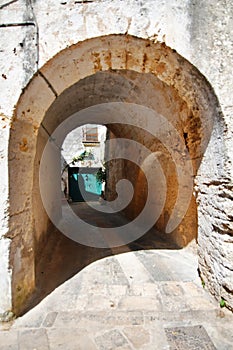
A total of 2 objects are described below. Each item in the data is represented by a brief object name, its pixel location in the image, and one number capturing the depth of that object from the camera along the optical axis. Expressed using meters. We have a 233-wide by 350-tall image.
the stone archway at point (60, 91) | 1.96
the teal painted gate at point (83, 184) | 13.73
